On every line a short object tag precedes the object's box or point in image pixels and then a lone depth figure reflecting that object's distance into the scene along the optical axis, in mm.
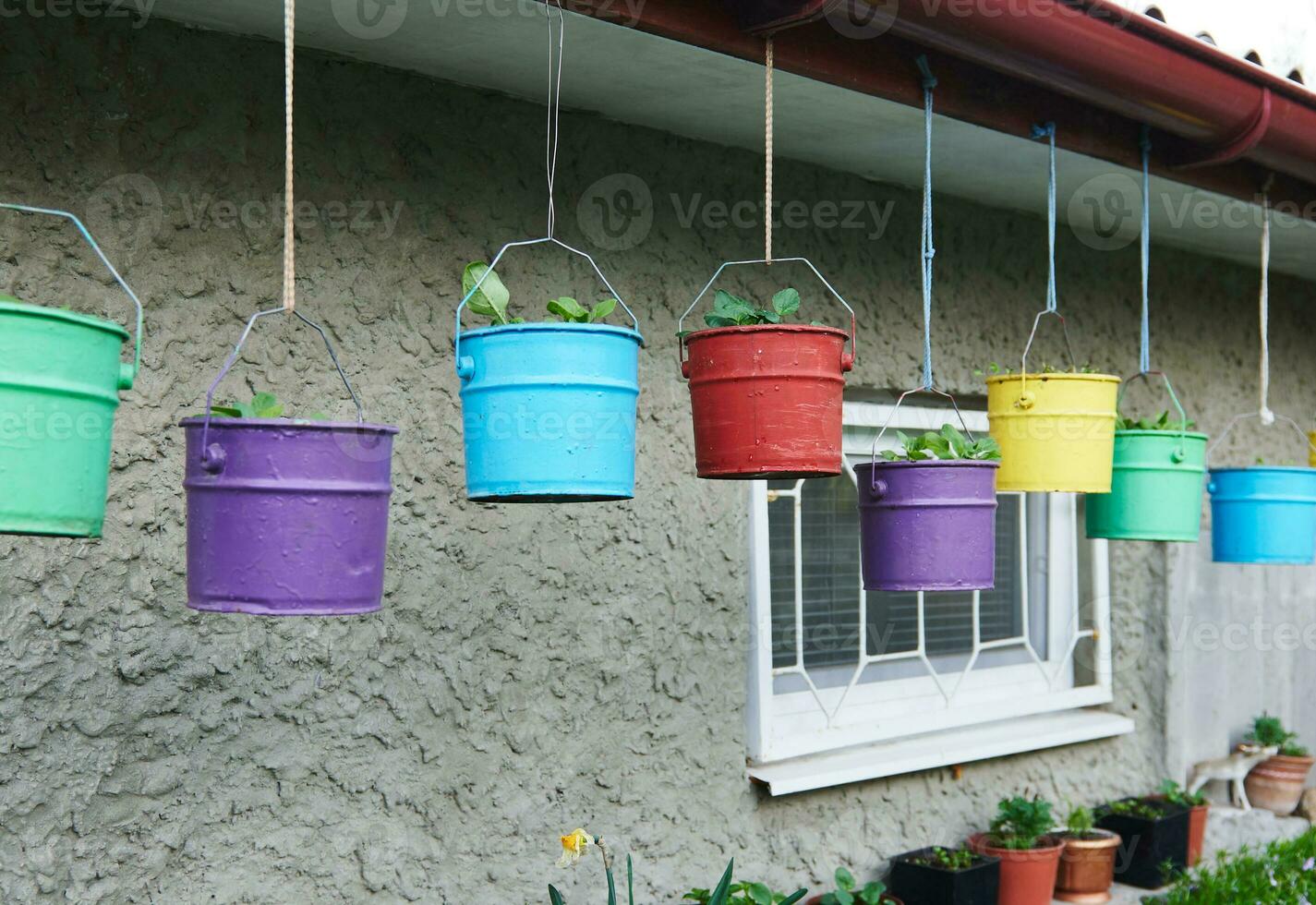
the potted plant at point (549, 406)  2084
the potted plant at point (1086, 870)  4188
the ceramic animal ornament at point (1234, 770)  5043
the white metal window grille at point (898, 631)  3807
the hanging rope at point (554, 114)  2793
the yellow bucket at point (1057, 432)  2979
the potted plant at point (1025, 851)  3953
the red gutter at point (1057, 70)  2553
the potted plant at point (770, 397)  2332
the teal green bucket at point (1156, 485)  3234
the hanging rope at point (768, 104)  2457
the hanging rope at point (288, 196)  1828
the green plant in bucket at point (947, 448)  2719
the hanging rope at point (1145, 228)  3285
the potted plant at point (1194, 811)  4691
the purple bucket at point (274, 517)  1804
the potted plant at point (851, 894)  3523
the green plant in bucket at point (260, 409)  1930
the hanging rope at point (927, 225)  2695
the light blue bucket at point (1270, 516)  3660
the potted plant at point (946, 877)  3691
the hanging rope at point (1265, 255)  3696
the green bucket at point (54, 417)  1629
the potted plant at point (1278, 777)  5234
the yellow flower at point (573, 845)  2779
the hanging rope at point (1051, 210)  3033
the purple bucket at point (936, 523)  2672
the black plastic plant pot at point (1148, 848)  4418
